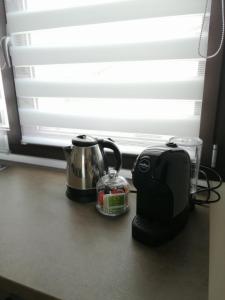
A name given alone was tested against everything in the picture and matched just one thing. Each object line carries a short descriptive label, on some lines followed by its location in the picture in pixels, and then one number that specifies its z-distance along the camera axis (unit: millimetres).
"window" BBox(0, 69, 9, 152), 1270
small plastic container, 807
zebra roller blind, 892
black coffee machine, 660
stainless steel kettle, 873
